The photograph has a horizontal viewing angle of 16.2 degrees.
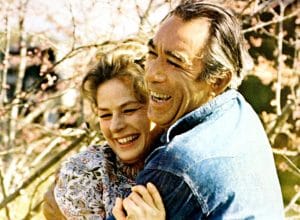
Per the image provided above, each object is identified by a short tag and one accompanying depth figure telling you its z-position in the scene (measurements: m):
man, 2.69
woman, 3.81
